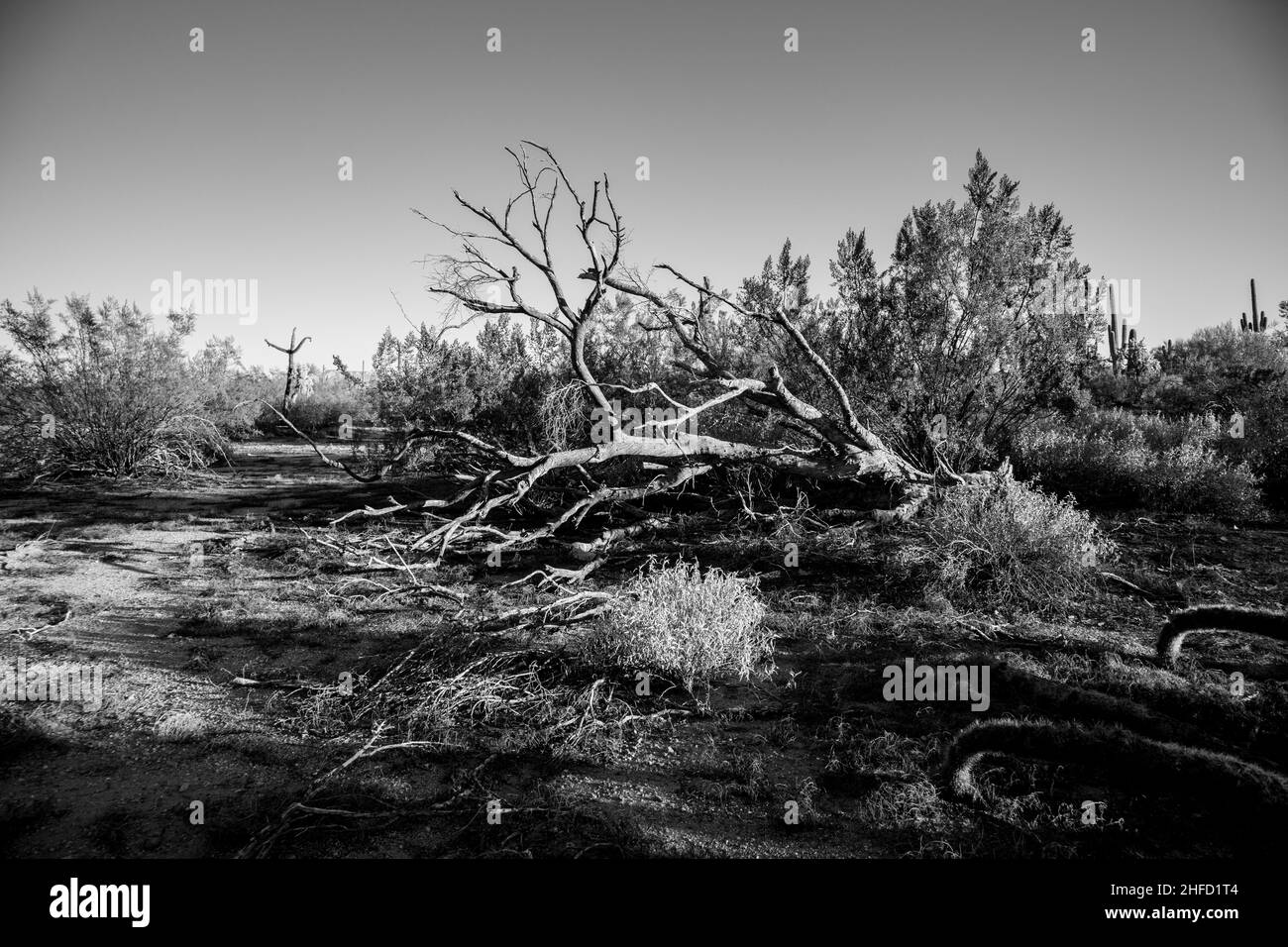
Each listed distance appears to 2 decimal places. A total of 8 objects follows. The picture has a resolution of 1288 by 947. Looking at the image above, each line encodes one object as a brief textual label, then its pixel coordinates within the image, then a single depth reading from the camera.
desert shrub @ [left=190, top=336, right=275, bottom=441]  18.98
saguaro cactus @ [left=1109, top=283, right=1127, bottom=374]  19.86
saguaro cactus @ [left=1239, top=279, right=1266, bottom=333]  24.31
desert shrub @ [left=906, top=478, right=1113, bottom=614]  6.44
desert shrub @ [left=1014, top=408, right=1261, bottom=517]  8.86
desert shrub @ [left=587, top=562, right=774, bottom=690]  5.10
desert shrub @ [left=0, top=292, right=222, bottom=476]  14.33
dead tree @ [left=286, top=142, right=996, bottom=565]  8.30
